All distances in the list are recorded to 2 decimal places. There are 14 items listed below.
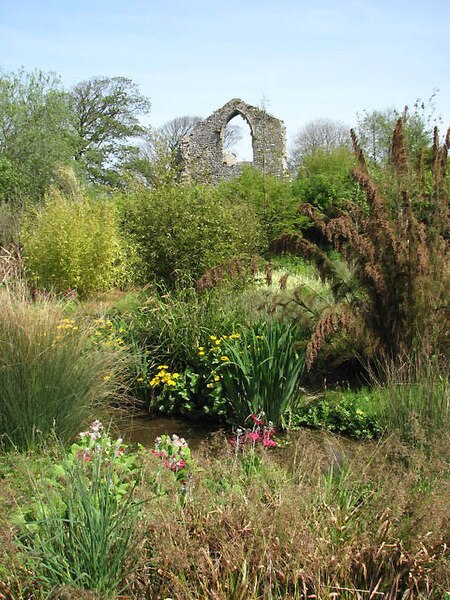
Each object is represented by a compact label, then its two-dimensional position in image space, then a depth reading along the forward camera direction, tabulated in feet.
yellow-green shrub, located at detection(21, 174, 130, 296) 36.86
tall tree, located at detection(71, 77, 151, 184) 108.64
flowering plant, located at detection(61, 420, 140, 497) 9.51
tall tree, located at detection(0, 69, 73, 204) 71.15
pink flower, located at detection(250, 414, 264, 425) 14.03
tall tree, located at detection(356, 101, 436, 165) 48.94
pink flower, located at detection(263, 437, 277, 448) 13.08
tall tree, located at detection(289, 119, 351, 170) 128.16
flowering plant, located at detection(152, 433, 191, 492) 11.05
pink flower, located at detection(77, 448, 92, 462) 10.59
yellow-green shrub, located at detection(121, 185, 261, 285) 33.17
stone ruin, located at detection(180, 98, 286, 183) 82.13
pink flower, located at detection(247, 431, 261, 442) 12.44
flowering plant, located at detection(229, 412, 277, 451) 12.50
